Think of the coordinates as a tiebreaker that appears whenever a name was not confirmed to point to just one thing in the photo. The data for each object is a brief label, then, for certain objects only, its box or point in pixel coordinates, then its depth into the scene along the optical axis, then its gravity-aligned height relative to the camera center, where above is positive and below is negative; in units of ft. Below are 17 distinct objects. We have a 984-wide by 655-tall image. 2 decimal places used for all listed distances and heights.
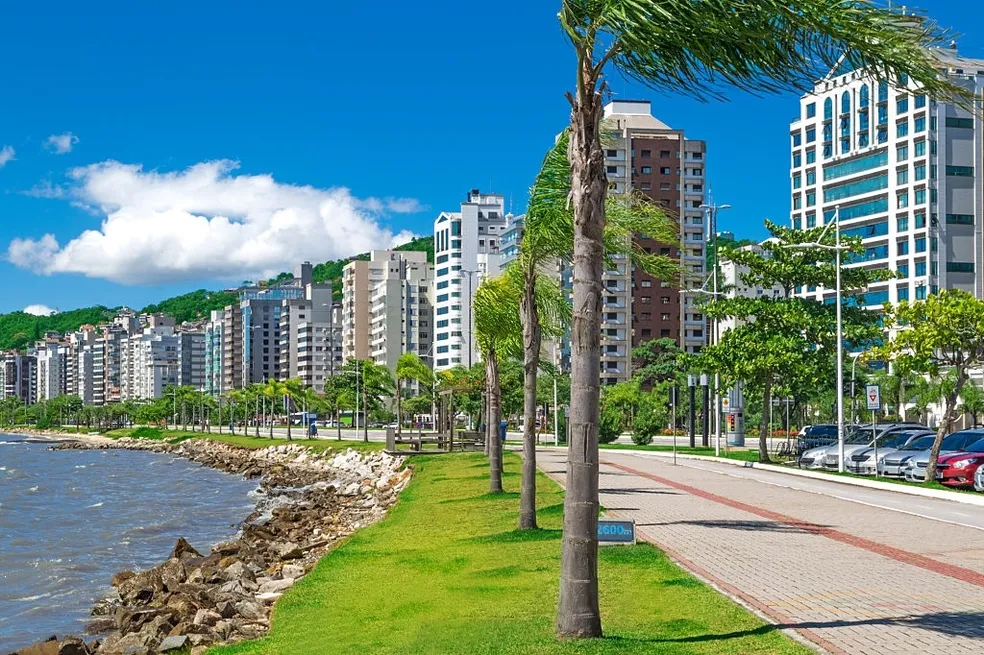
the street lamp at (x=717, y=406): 167.94 -3.73
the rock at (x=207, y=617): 55.11 -12.02
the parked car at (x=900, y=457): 116.88 -8.15
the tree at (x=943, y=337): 103.50 +4.38
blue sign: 44.47 -6.24
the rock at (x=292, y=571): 69.34 -12.24
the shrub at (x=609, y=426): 231.30 -9.19
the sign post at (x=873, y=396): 112.06 -1.40
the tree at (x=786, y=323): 142.20 +8.04
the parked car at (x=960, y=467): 97.71 -7.71
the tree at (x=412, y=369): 213.66 +2.85
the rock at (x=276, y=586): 64.54 -12.26
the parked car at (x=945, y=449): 108.17 -6.68
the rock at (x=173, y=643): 52.16 -12.55
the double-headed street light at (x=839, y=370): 124.57 +1.51
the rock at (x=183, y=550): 95.20 -14.70
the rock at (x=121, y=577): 83.98 -15.12
